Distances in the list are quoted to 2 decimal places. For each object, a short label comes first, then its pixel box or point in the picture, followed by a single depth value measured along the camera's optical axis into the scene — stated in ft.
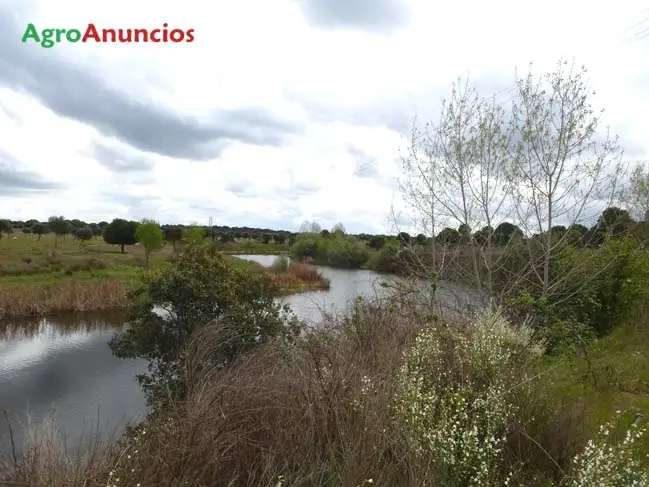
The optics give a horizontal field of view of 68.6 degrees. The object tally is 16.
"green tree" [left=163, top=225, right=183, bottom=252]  175.32
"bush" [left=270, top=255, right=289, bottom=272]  116.19
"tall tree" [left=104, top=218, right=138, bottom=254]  146.51
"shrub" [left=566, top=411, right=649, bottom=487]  8.73
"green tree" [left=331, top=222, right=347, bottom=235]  201.48
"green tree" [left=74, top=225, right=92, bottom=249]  151.53
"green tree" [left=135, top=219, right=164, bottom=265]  120.78
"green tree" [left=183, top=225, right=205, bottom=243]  137.49
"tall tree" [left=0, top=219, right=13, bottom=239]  143.84
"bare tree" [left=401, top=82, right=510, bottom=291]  29.99
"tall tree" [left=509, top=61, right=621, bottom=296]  28.63
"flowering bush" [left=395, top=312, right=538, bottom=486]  9.88
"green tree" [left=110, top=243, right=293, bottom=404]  26.73
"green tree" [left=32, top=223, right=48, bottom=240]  166.40
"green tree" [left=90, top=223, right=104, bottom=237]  194.78
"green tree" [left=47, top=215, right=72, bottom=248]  147.95
